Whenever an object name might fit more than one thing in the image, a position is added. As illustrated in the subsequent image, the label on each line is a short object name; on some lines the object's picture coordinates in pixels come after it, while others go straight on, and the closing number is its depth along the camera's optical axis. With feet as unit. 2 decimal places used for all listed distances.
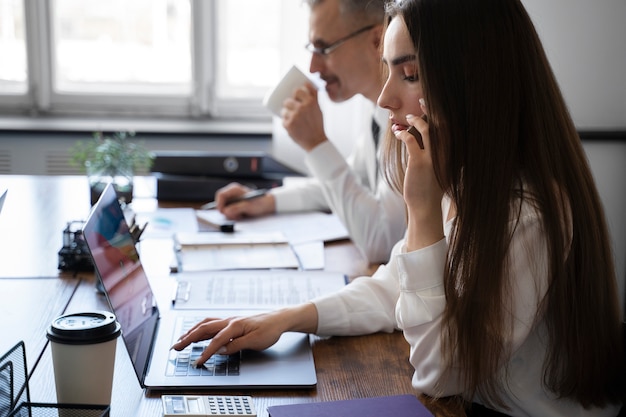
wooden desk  3.74
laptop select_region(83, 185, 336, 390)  3.80
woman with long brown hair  3.72
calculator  3.39
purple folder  3.45
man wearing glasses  6.23
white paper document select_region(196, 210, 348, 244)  6.61
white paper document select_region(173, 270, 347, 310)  4.98
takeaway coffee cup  3.20
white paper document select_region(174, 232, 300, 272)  5.79
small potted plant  6.83
